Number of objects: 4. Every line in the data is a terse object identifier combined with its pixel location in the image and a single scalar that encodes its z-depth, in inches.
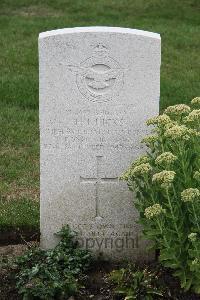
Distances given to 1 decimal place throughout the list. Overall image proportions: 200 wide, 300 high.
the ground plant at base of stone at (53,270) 179.0
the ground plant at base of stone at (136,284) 177.9
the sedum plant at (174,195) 169.0
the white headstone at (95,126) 190.2
